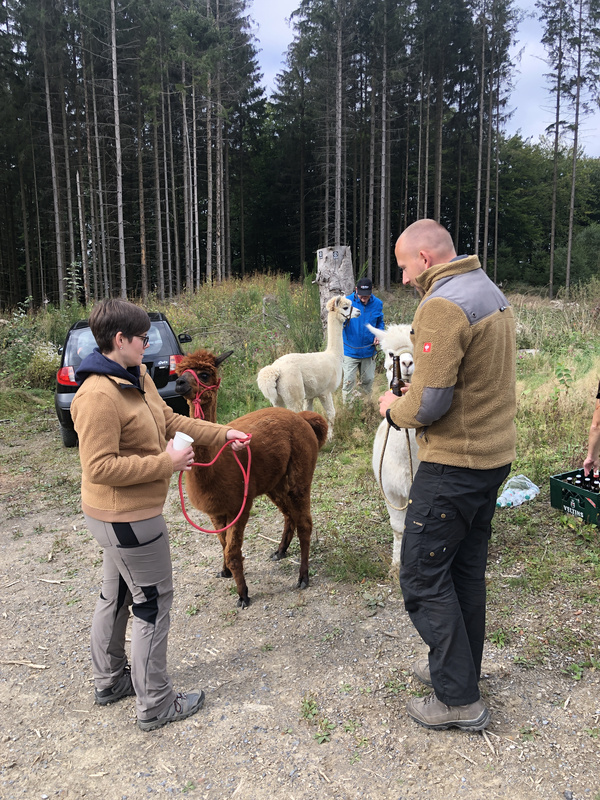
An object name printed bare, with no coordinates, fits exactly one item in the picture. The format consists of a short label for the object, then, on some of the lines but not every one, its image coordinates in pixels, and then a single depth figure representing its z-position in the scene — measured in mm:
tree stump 9836
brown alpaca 3316
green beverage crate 4184
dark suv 7113
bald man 2111
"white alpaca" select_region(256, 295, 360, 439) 6398
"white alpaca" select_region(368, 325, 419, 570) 3484
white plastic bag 4770
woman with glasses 2242
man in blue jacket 7434
